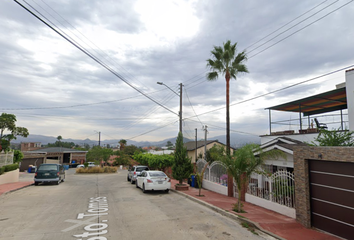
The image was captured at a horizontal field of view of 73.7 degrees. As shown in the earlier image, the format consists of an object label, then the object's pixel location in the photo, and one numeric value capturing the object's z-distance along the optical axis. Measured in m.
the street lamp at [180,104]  18.85
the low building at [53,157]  46.66
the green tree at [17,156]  24.25
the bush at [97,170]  34.84
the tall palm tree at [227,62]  17.42
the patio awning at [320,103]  16.02
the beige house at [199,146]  44.94
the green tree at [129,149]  64.00
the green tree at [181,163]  16.00
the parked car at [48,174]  18.48
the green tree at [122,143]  67.03
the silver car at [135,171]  19.52
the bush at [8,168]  18.62
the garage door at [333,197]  6.58
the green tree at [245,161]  9.34
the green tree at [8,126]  24.23
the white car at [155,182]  14.07
